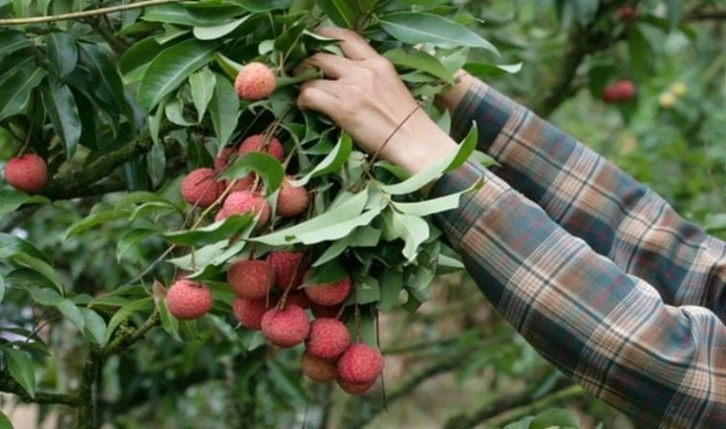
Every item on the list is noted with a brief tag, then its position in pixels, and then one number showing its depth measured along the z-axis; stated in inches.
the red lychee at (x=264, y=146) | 52.5
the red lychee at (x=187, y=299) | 50.7
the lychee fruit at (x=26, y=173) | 58.1
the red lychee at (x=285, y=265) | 51.3
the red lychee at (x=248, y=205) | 49.9
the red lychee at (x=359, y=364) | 51.4
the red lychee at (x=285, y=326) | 50.5
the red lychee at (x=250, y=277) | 50.4
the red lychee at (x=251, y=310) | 51.8
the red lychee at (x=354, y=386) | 51.6
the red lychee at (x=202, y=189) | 52.5
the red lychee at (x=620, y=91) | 107.9
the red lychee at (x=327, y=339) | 51.3
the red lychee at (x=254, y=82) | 51.5
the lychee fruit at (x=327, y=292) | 51.3
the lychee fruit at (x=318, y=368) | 52.3
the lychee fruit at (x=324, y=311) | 52.5
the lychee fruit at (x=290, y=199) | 51.2
